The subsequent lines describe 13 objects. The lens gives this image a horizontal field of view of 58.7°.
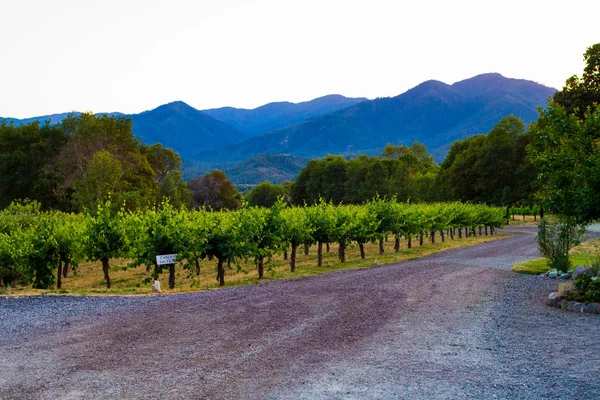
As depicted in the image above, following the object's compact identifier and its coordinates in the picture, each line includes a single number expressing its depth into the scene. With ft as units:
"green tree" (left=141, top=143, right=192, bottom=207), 233.35
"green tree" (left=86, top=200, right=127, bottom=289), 72.38
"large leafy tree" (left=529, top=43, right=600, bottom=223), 44.29
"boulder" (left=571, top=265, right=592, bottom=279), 48.05
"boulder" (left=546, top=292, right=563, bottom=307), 45.80
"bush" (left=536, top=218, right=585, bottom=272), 64.23
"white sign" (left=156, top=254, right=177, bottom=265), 58.37
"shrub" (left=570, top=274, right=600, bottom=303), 43.78
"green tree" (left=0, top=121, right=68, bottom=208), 169.68
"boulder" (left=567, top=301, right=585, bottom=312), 43.34
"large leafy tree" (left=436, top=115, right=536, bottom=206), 208.85
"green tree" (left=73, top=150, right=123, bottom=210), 145.18
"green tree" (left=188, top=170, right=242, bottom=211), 307.37
